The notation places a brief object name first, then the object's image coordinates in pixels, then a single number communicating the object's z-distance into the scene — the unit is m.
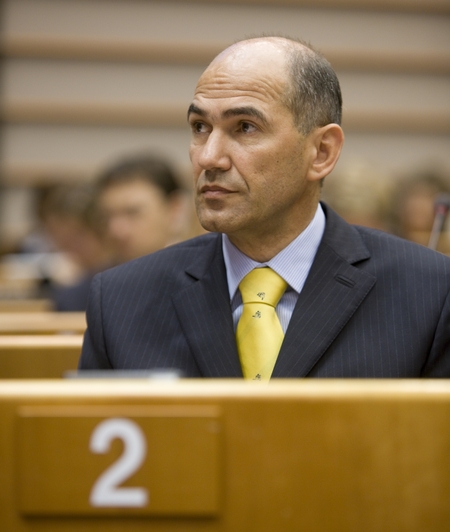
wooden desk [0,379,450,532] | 3.03
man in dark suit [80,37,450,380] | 3.37
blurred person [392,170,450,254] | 6.06
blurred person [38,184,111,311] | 5.71
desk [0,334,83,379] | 3.42
